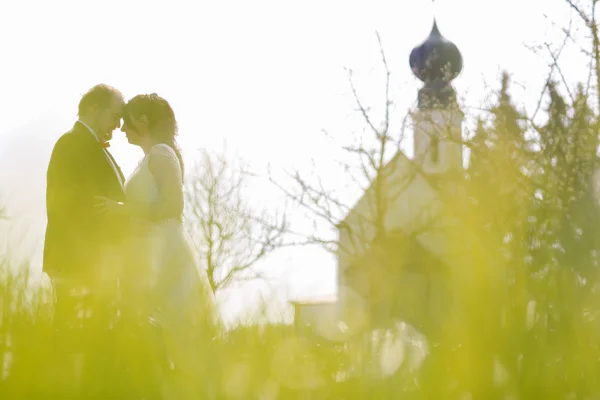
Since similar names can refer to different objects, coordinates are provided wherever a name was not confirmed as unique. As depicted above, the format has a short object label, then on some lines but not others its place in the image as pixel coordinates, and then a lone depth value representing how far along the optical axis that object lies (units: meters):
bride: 3.78
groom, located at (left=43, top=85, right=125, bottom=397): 4.04
